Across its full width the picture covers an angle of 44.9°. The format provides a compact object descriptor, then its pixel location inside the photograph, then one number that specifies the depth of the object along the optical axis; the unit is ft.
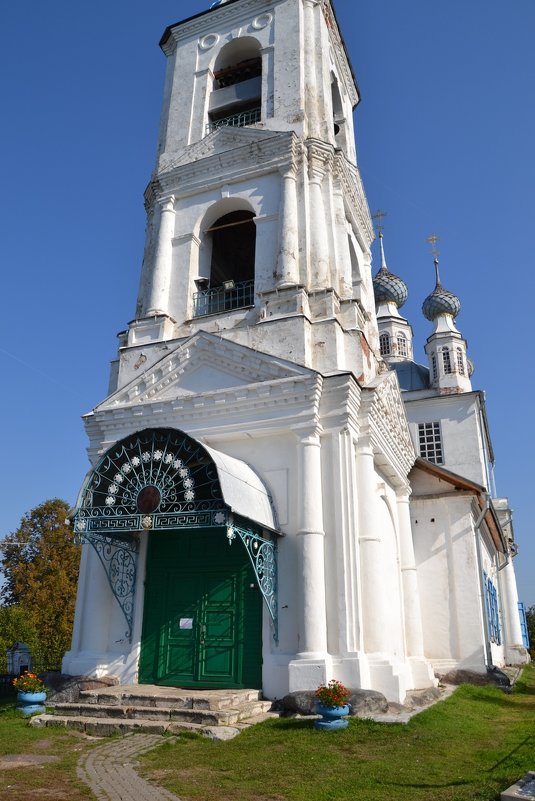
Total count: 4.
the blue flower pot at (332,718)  26.22
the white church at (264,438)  32.55
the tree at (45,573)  87.93
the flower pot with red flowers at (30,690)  31.22
